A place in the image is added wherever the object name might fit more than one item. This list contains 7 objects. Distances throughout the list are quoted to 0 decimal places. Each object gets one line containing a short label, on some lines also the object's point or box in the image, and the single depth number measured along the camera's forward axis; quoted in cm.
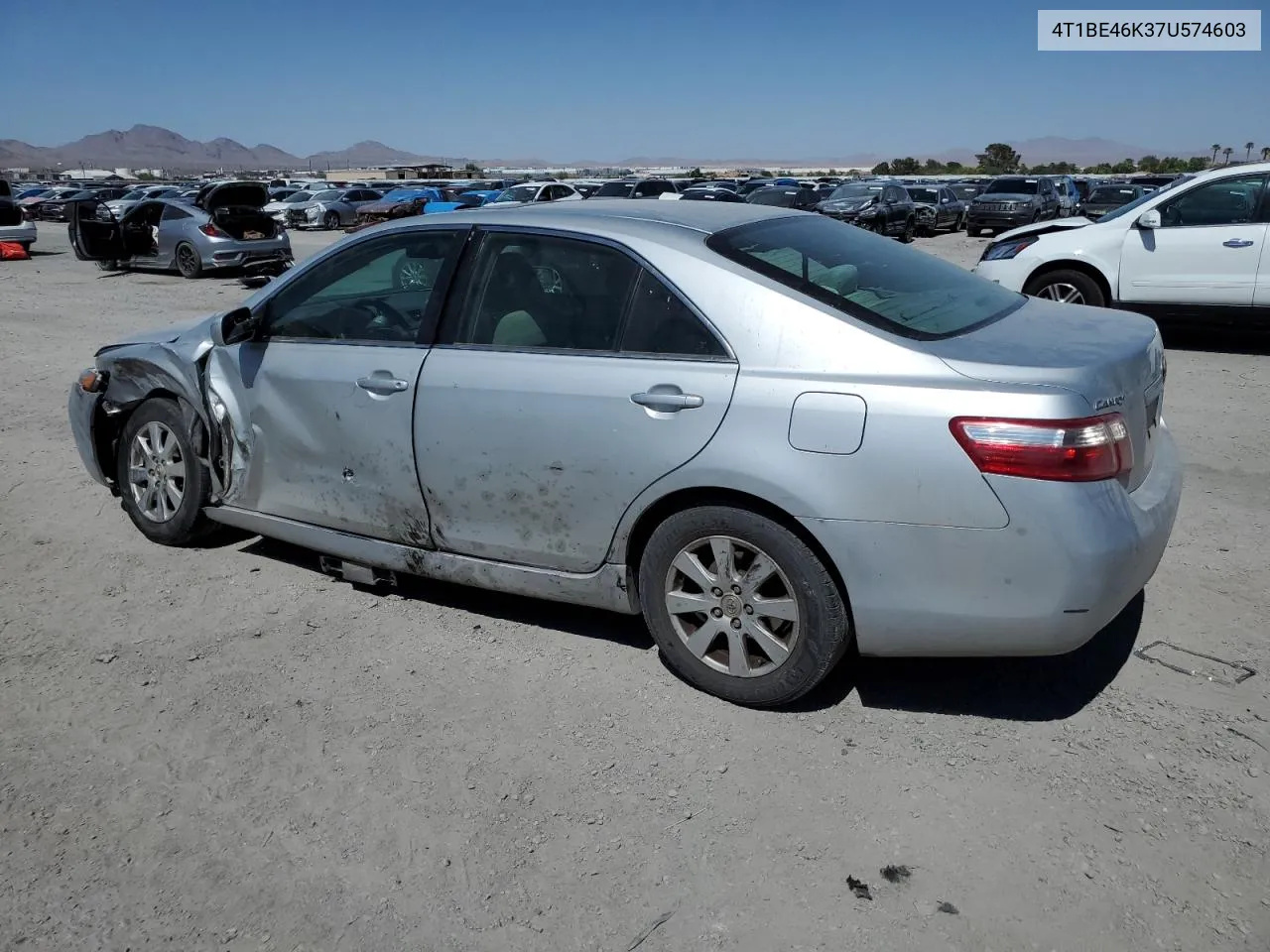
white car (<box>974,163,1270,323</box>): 925
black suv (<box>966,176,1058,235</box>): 2881
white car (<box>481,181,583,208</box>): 2972
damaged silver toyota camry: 306
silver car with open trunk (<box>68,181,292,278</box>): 1842
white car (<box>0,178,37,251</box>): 2433
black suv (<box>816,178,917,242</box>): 2619
